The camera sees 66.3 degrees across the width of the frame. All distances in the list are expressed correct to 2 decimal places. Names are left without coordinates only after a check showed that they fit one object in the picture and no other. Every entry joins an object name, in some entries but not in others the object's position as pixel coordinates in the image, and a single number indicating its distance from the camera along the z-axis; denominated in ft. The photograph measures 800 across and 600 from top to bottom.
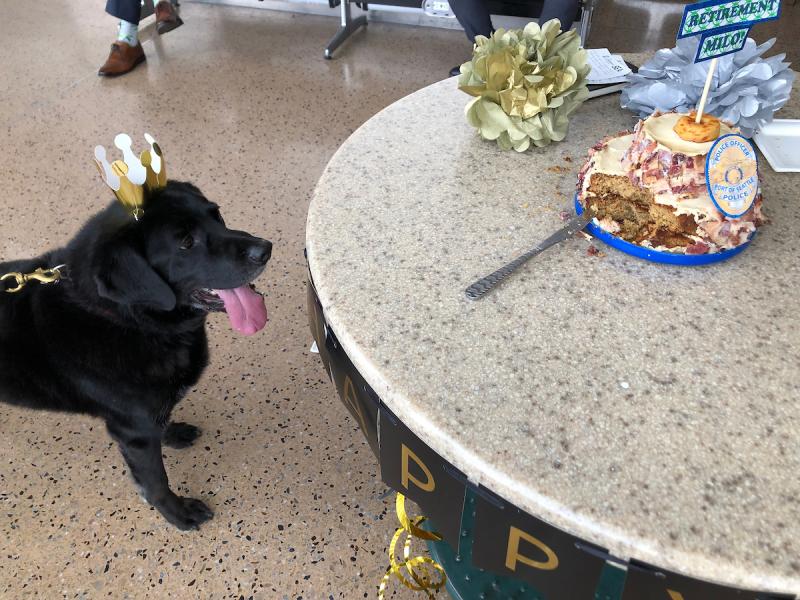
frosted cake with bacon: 2.80
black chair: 9.33
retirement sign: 2.76
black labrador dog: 3.49
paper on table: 4.24
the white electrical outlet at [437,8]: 10.26
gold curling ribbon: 3.48
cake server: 2.76
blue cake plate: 2.88
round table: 2.00
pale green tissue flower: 3.45
